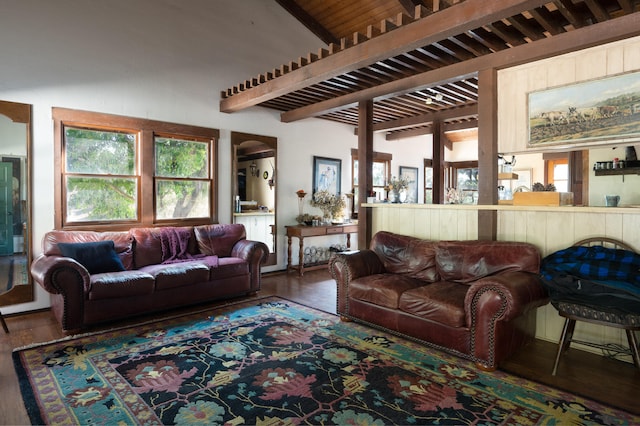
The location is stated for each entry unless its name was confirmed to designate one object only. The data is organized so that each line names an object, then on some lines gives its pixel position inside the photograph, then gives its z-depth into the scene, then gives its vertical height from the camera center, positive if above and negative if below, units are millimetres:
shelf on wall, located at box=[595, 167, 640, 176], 6018 +600
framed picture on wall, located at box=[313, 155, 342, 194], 7117 +659
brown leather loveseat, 2822 -716
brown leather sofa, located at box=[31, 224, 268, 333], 3568 -671
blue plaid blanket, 2627 -432
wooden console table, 6282 -414
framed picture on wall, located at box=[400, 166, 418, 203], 9304 +699
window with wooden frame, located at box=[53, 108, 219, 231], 4520 +485
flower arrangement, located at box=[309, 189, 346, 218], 6988 +97
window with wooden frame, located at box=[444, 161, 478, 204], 10547 +923
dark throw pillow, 3959 -495
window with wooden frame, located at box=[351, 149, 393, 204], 8638 +844
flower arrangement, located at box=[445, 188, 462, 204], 6142 +195
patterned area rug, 2223 -1202
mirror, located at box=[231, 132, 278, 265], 6125 +472
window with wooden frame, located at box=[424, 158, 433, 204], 9969 +726
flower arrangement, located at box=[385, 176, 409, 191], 5312 +339
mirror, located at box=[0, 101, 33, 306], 4102 +52
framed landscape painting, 3074 +828
